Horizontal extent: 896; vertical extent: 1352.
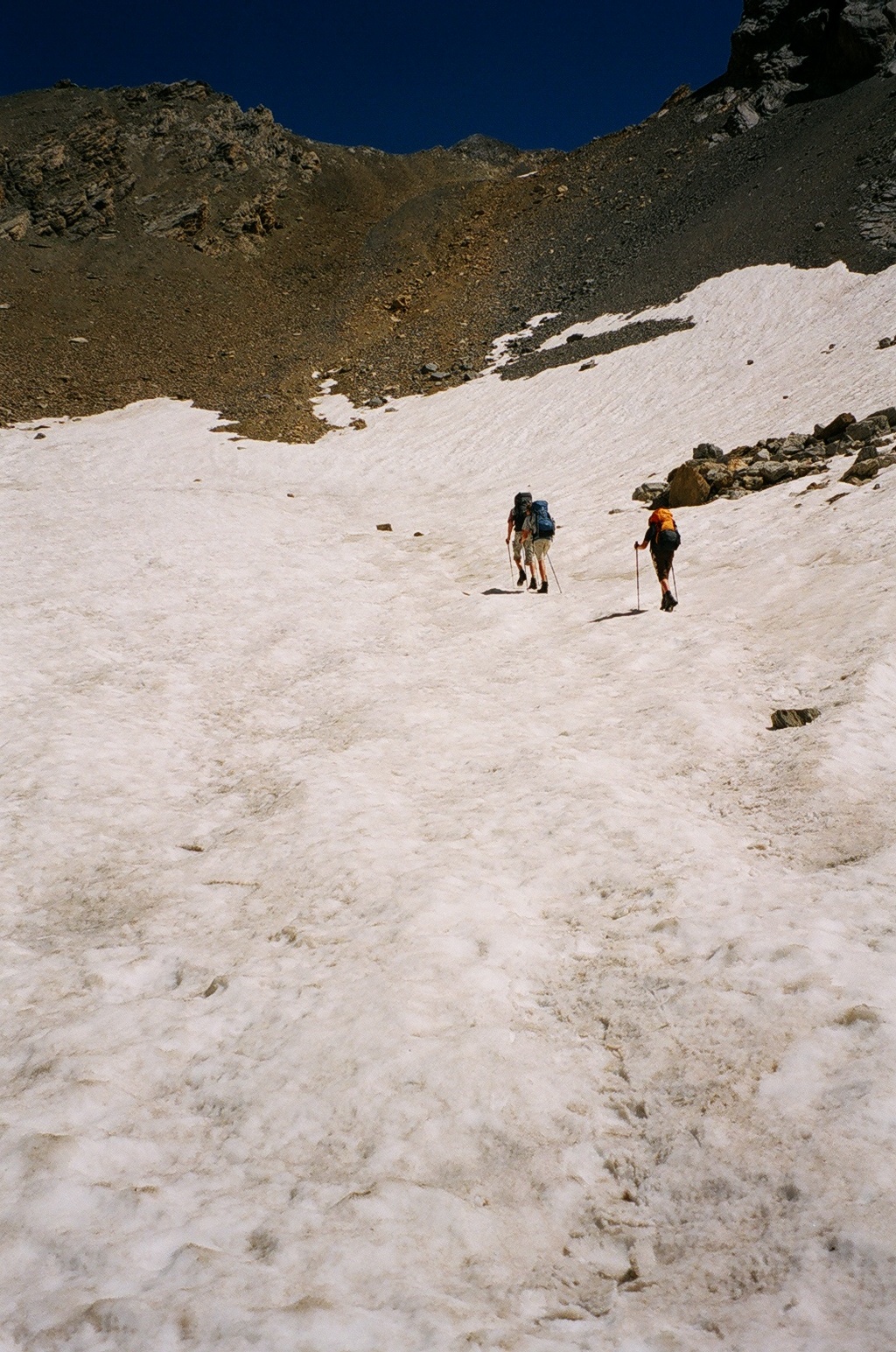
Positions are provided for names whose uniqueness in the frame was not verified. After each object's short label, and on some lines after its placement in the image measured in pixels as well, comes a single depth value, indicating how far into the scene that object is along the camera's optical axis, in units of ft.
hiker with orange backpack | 40.68
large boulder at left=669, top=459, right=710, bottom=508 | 57.21
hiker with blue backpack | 46.83
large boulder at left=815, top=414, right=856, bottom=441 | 57.21
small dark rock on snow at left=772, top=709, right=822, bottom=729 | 26.35
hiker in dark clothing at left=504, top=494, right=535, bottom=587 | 49.21
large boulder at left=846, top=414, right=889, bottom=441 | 53.90
